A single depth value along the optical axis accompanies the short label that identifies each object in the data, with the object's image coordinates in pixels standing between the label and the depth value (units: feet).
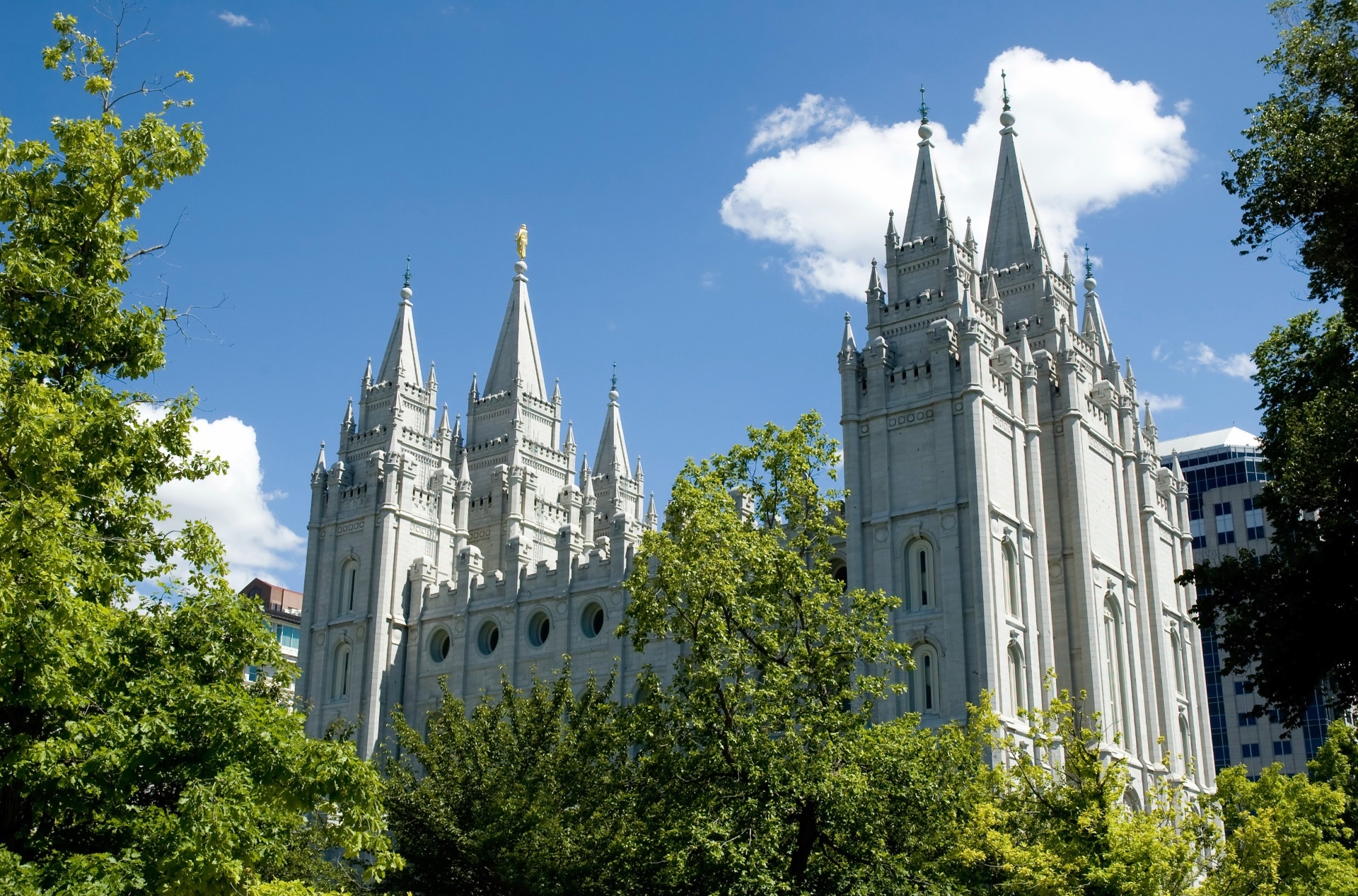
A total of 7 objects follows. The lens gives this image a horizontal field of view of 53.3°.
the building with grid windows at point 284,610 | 301.22
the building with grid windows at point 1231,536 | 270.05
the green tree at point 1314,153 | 64.80
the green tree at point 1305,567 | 65.16
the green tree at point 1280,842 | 82.69
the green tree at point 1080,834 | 78.28
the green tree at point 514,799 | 92.89
